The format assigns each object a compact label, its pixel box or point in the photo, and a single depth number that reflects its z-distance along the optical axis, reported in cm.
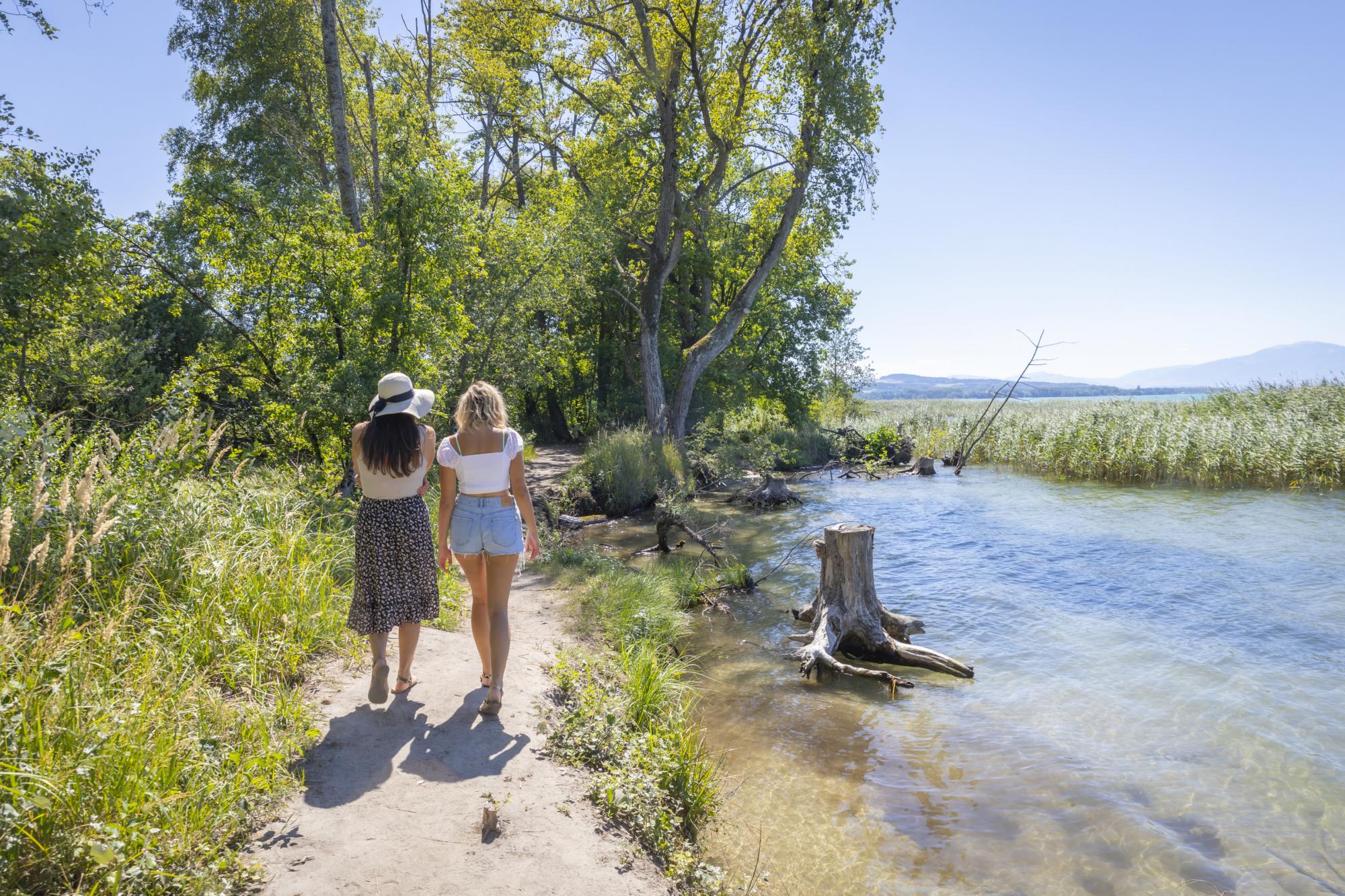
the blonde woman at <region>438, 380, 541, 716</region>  456
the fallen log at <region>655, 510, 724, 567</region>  1095
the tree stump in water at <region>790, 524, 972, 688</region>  732
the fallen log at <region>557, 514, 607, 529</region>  1267
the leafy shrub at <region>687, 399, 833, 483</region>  1964
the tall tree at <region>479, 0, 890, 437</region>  1504
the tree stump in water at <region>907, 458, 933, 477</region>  2303
